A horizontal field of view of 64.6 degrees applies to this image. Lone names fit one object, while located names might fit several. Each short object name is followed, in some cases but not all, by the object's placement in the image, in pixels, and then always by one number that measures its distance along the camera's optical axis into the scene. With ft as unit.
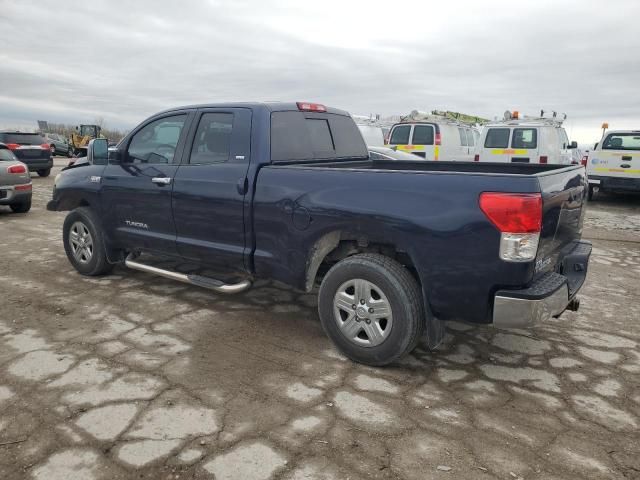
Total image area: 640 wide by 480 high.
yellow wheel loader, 105.19
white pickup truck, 38.47
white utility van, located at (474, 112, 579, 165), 41.52
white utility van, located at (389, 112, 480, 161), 45.93
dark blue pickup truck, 9.74
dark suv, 53.31
